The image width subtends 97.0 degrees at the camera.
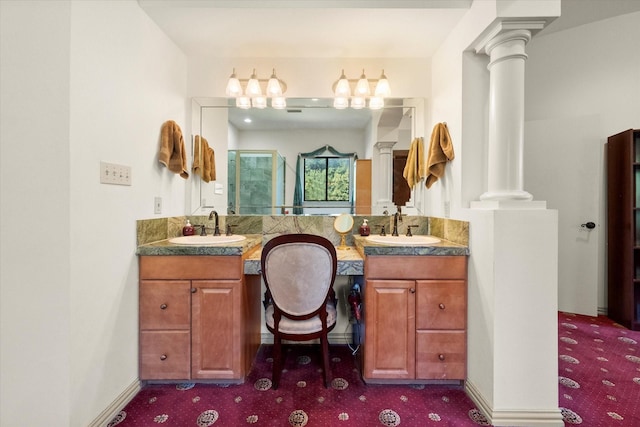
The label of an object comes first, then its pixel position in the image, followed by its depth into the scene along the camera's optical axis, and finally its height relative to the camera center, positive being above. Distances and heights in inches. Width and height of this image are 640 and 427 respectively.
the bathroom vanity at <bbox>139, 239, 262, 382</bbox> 63.6 -22.6
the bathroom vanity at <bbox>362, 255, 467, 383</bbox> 63.9 -23.5
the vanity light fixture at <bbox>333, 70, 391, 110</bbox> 83.4 +36.1
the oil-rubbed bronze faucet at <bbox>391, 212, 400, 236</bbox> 84.1 -3.3
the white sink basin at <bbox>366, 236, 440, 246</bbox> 69.8 -7.0
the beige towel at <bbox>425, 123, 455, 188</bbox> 73.7 +16.8
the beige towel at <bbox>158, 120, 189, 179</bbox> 71.5 +16.8
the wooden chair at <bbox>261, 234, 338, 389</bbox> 60.8 -16.0
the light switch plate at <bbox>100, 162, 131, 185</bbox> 53.4 +7.6
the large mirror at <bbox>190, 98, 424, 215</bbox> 88.7 +20.6
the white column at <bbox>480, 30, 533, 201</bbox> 59.5 +20.9
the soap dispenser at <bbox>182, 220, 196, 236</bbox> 82.6 -5.2
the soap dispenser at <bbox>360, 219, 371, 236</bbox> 85.1 -5.0
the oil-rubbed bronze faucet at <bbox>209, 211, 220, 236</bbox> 82.7 -3.7
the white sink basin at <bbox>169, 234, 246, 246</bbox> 69.6 -7.2
